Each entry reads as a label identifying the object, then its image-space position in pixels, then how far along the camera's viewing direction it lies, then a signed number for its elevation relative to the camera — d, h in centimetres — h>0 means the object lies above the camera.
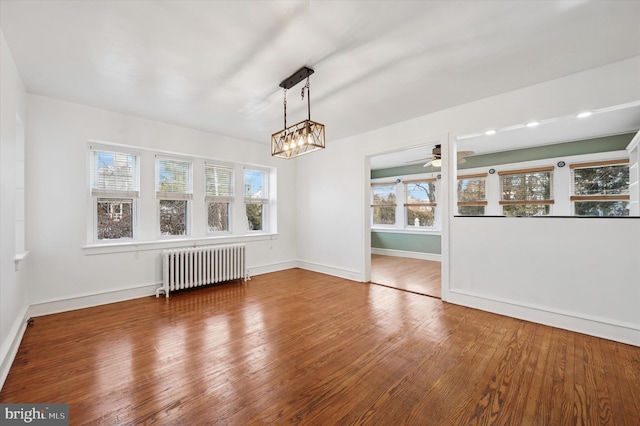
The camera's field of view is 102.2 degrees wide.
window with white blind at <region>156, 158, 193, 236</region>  439 +34
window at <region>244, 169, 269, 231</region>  552 +33
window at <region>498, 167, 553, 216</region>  555 +45
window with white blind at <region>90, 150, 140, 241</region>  379 +33
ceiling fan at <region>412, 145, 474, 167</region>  431 +96
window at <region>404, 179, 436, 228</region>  728 +28
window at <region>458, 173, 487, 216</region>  639 +46
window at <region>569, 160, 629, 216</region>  475 +45
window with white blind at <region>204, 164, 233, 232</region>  491 +35
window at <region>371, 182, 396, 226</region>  806 +29
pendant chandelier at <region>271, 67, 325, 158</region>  269 +85
